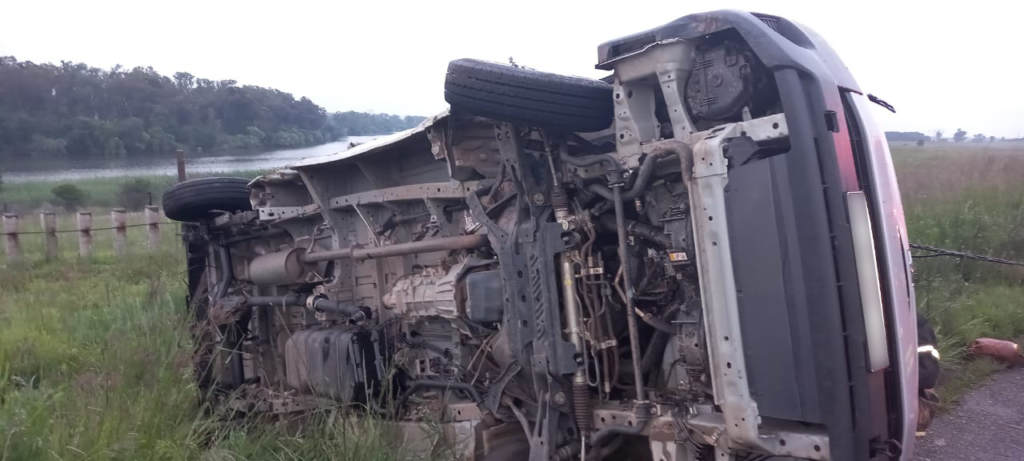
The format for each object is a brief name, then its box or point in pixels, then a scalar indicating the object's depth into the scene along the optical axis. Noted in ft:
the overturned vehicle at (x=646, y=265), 8.00
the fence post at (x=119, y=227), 42.57
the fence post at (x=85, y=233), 41.86
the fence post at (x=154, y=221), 44.21
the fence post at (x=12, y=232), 40.56
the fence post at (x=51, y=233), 40.82
